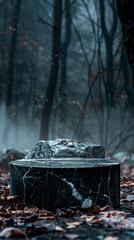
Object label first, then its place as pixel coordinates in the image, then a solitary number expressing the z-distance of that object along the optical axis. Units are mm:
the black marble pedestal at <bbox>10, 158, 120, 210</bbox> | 2369
